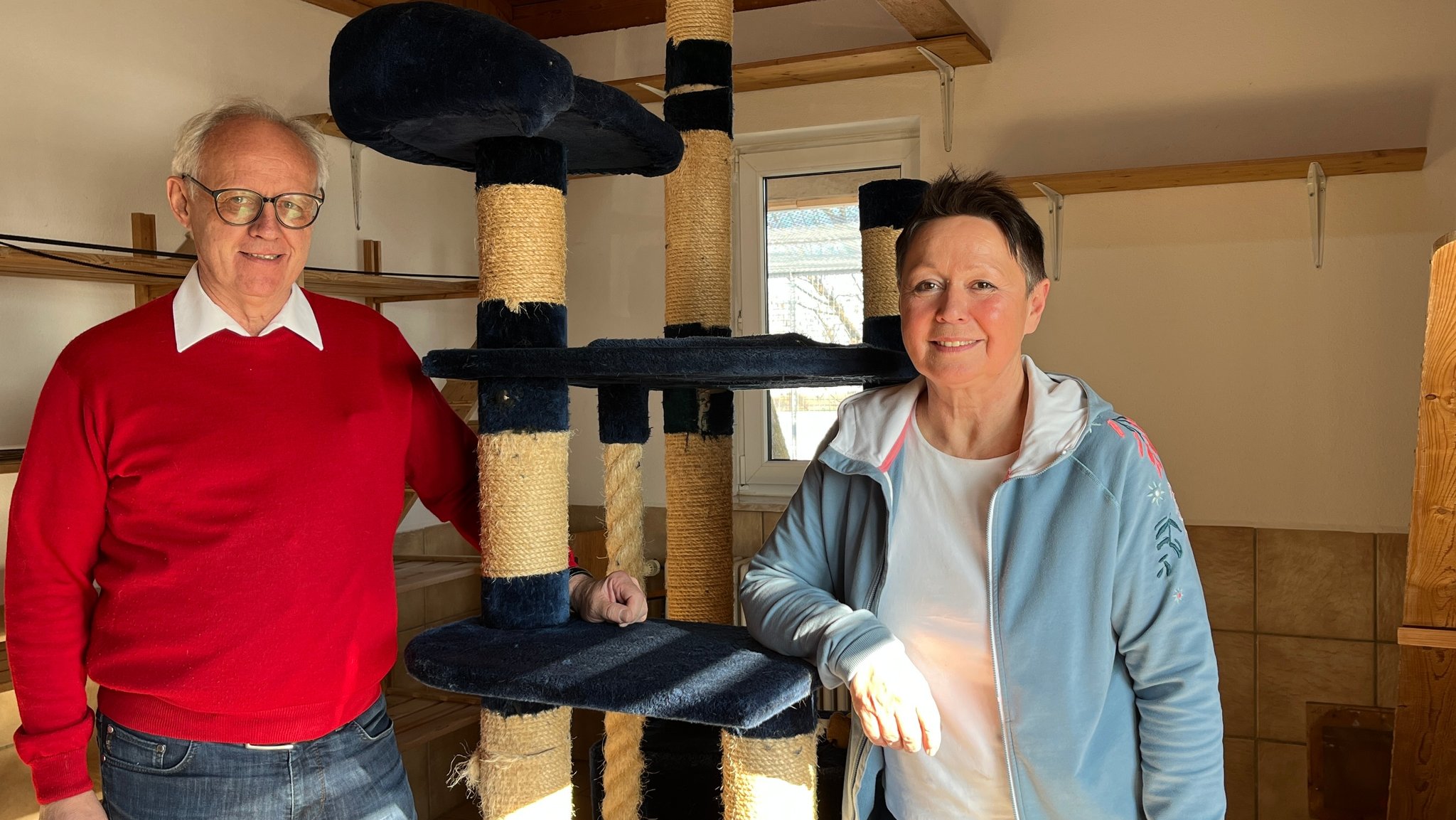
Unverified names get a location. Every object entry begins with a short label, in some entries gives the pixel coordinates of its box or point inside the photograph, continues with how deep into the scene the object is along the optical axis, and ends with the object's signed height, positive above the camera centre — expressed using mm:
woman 1178 -234
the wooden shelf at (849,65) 2832 +806
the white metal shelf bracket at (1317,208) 2641 +380
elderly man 1268 -179
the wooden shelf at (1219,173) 2561 +467
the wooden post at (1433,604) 1602 -384
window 3424 +312
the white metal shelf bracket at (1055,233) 2984 +367
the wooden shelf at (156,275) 2193 +238
